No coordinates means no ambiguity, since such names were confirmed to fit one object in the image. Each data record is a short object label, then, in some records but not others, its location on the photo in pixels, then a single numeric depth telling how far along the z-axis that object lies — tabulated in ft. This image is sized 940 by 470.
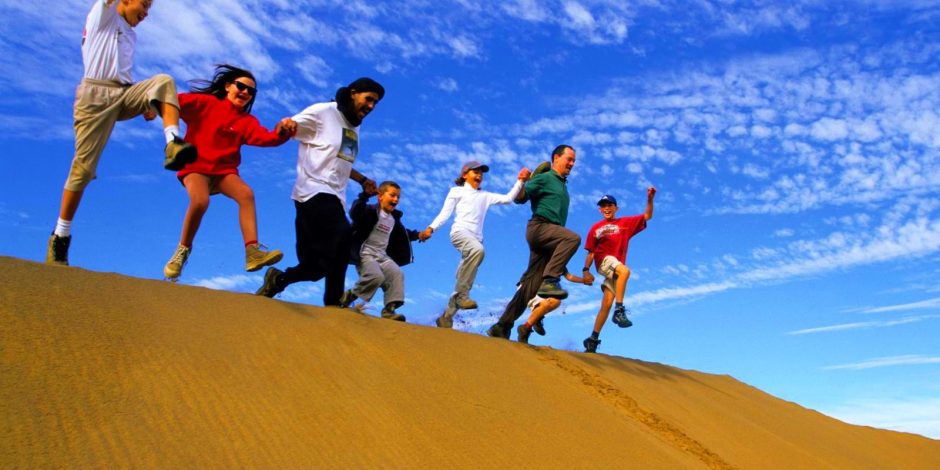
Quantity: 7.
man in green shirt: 20.86
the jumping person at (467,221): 23.66
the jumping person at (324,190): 16.19
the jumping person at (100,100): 15.71
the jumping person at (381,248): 21.33
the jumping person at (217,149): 16.33
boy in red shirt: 25.04
